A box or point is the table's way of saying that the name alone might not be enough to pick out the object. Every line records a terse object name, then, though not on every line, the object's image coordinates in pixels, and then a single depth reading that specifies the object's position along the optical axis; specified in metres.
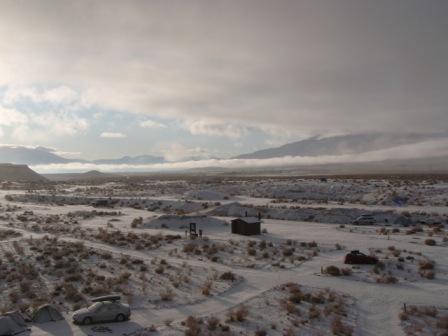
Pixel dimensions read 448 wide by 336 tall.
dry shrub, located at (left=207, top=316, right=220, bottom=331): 20.81
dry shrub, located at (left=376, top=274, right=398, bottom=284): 29.00
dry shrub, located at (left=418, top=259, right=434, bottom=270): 32.16
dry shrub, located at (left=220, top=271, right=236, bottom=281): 29.70
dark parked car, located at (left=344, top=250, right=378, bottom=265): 33.69
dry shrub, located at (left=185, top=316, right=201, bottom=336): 20.06
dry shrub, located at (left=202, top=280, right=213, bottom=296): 26.64
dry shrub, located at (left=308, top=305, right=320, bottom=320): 22.47
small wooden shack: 48.72
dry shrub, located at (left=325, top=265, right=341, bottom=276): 30.89
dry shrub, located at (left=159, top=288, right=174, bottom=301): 25.67
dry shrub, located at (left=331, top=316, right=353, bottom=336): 20.34
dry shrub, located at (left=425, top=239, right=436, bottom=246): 42.00
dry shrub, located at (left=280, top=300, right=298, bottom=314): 23.33
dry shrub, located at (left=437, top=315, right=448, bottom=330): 21.05
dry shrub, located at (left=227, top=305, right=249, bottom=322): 22.09
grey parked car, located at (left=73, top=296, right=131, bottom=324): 21.55
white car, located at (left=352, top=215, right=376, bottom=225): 58.28
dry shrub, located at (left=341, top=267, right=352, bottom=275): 30.92
